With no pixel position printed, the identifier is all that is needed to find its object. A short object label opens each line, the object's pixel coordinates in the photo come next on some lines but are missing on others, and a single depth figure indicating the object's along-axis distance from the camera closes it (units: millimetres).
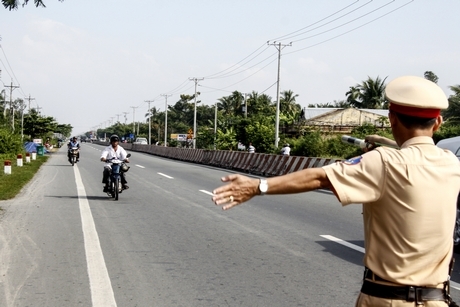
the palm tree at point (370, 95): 78688
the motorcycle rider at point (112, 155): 15969
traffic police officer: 2660
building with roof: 66188
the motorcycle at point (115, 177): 15539
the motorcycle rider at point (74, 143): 35094
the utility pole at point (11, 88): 82862
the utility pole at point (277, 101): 43469
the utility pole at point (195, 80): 72006
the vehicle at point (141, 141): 96312
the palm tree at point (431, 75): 95669
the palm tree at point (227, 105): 102688
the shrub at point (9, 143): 46444
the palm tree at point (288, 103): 89938
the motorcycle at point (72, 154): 34656
